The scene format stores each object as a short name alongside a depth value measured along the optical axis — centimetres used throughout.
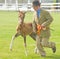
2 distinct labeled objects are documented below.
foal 1042
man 993
